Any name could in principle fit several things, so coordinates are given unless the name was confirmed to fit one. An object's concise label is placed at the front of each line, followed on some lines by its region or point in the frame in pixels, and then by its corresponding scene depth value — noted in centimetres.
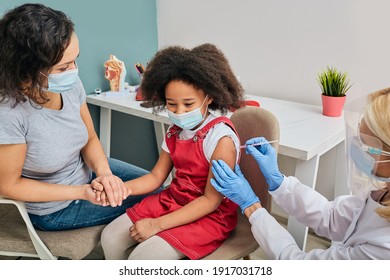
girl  122
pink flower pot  177
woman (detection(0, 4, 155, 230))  111
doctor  89
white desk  149
